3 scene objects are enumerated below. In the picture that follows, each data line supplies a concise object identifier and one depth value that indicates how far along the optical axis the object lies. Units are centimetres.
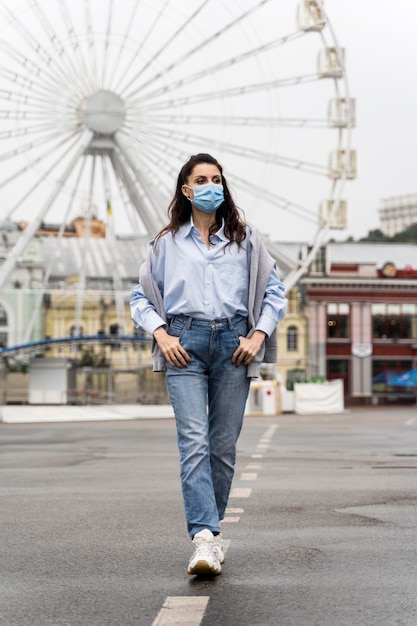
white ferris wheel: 4347
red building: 8088
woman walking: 605
